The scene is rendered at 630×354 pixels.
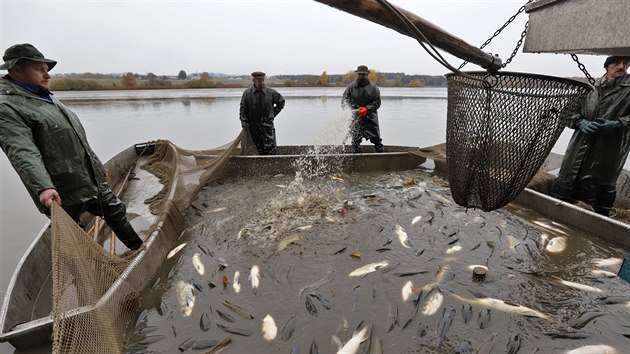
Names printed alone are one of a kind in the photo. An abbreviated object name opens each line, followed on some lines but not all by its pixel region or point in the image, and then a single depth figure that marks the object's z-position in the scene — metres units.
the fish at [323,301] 2.99
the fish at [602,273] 3.26
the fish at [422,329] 2.66
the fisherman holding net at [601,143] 3.83
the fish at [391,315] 2.75
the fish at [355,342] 2.51
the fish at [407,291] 3.08
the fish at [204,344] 2.55
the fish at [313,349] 2.51
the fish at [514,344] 2.48
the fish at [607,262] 3.41
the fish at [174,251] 3.75
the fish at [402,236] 3.97
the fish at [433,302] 2.88
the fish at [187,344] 2.54
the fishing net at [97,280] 2.04
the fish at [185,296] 2.94
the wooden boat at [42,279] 2.29
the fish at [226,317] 2.83
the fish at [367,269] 3.44
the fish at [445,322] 2.65
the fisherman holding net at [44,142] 2.52
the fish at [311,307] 2.91
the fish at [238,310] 2.87
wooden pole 1.76
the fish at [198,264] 3.49
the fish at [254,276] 3.29
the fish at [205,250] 3.82
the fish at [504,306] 2.80
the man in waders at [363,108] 7.43
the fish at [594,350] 2.40
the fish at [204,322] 2.74
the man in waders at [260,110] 6.91
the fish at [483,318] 2.73
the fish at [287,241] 3.93
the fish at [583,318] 2.68
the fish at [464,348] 2.48
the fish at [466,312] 2.80
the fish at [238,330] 2.69
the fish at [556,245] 3.75
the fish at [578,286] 3.08
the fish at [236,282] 3.22
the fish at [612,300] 2.89
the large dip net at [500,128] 2.38
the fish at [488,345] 2.48
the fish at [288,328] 2.66
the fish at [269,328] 2.66
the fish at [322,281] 3.23
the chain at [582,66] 2.97
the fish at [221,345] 2.52
